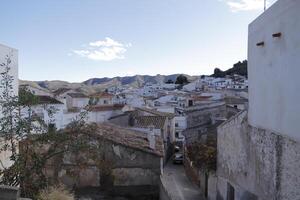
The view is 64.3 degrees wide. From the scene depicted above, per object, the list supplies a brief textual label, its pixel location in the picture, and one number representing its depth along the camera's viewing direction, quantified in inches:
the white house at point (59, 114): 811.4
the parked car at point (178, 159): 822.1
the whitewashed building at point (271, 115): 187.5
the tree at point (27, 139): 281.7
